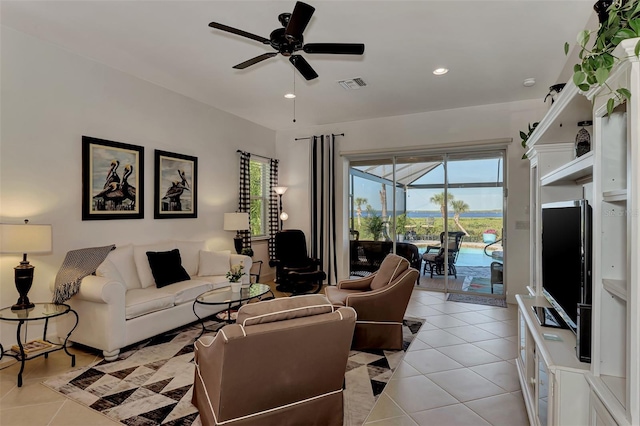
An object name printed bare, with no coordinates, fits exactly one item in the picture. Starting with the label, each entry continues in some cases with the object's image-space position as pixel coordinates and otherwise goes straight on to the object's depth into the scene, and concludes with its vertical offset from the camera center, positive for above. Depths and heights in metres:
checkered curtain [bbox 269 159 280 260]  6.74 +0.18
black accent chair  5.54 -0.90
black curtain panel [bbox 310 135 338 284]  6.52 +0.08
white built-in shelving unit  1.20 -0.33
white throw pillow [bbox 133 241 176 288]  3.94 -0.61
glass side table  2.76 -1.07
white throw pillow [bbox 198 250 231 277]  4.66 -0.71
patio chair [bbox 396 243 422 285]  6.18 -0.74
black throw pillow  3.98 -0.66
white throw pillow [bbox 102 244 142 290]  3.76 -0.58
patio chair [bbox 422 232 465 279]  5.89 -0.75
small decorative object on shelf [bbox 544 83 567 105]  2.83 +1.04
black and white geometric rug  2.30 -1.34
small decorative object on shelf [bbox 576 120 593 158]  2.22 +0.47
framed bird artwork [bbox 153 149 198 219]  4.62 +0.38
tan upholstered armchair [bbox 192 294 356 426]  1.69 -0.80
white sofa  3.10 -0.88
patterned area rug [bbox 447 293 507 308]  5.21 -1.38
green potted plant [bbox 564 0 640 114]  1.23 +0.64
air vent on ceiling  4.34 +1.67
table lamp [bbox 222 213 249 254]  5.37 -0.15
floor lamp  6.66 +0.39
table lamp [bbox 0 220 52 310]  2.81 -0.27
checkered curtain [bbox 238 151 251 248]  5.92 +0.36
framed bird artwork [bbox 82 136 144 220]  3.79 +0.38
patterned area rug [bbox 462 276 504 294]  5.62 -1.23
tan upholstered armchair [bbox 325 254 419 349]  3.29 -0.95
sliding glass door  5.63 -0.09
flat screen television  1.71 -0.27
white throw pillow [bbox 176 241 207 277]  4.57 -0.57
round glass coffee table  3.51 -0.90
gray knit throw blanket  3.25 -0.57
